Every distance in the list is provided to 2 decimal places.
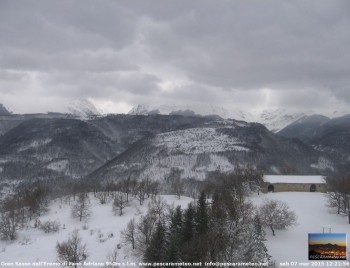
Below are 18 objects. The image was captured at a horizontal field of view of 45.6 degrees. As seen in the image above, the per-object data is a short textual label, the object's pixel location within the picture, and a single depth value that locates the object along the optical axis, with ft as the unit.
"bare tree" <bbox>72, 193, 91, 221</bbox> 360.28
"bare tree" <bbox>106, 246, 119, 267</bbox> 242.02
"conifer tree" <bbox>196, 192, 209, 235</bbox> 226.38
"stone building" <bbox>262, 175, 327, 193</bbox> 433.48
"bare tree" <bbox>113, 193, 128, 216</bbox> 361.75
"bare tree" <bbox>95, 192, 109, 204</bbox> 397.19
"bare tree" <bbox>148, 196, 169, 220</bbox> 310.14
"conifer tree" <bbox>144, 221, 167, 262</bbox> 217.01
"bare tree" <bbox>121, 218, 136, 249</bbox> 272.00
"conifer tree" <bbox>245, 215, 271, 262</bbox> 205.87
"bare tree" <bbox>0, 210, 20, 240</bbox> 330.65
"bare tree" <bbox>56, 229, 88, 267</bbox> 242.99
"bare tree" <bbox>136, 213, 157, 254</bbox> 260.62
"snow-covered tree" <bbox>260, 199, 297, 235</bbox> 265.95
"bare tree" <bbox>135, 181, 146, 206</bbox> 386.46
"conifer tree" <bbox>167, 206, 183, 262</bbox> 202.28
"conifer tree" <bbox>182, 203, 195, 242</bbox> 221.72
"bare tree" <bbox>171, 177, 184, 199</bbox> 430.04
